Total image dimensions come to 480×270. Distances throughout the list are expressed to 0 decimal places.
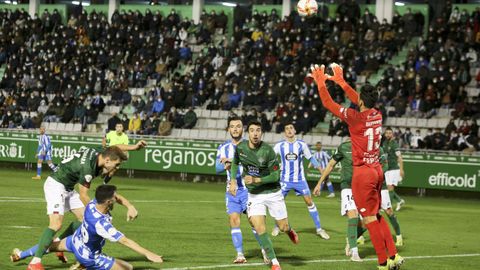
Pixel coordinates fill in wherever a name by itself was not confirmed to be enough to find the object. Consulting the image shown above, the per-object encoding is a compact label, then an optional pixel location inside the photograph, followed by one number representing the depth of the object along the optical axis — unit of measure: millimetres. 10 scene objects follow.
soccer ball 23828
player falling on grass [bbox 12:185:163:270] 11766
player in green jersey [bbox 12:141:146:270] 12648
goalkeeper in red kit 13227
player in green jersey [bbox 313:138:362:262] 15758
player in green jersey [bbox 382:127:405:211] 25203
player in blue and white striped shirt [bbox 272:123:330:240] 20422
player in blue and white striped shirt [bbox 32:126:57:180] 37031
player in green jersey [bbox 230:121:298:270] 14328
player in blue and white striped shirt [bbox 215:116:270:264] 15125
